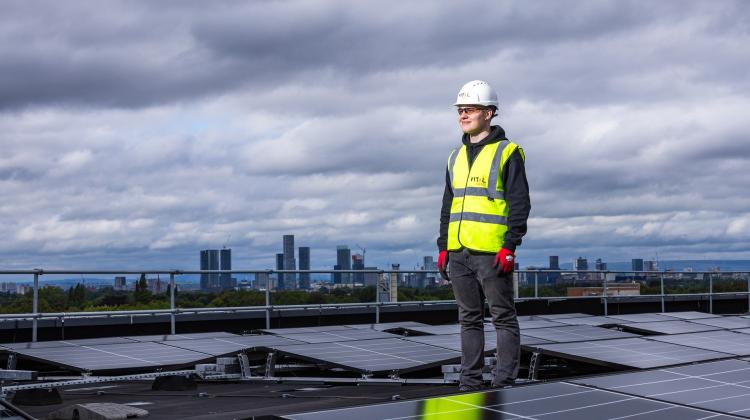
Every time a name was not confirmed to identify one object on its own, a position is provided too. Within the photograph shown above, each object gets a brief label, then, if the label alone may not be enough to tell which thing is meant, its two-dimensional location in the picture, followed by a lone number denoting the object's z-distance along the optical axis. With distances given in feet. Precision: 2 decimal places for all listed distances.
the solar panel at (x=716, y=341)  25.75
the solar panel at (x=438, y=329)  32.74
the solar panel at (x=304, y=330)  32.86
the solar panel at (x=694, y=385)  13.87
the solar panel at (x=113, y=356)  23.50
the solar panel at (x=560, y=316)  41.05
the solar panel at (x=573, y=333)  28.46
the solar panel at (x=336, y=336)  29.45
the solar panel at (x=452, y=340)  25.75
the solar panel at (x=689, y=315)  42.55
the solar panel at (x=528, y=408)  12.30
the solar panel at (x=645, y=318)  38.78
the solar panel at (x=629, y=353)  21.95
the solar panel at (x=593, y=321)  36.83
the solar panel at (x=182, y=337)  29.84
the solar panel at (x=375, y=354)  22.88
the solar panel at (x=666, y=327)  32.60
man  18.16
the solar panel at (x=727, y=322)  37.66
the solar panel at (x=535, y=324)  34.03
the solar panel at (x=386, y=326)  35.06
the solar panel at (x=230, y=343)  26.18
